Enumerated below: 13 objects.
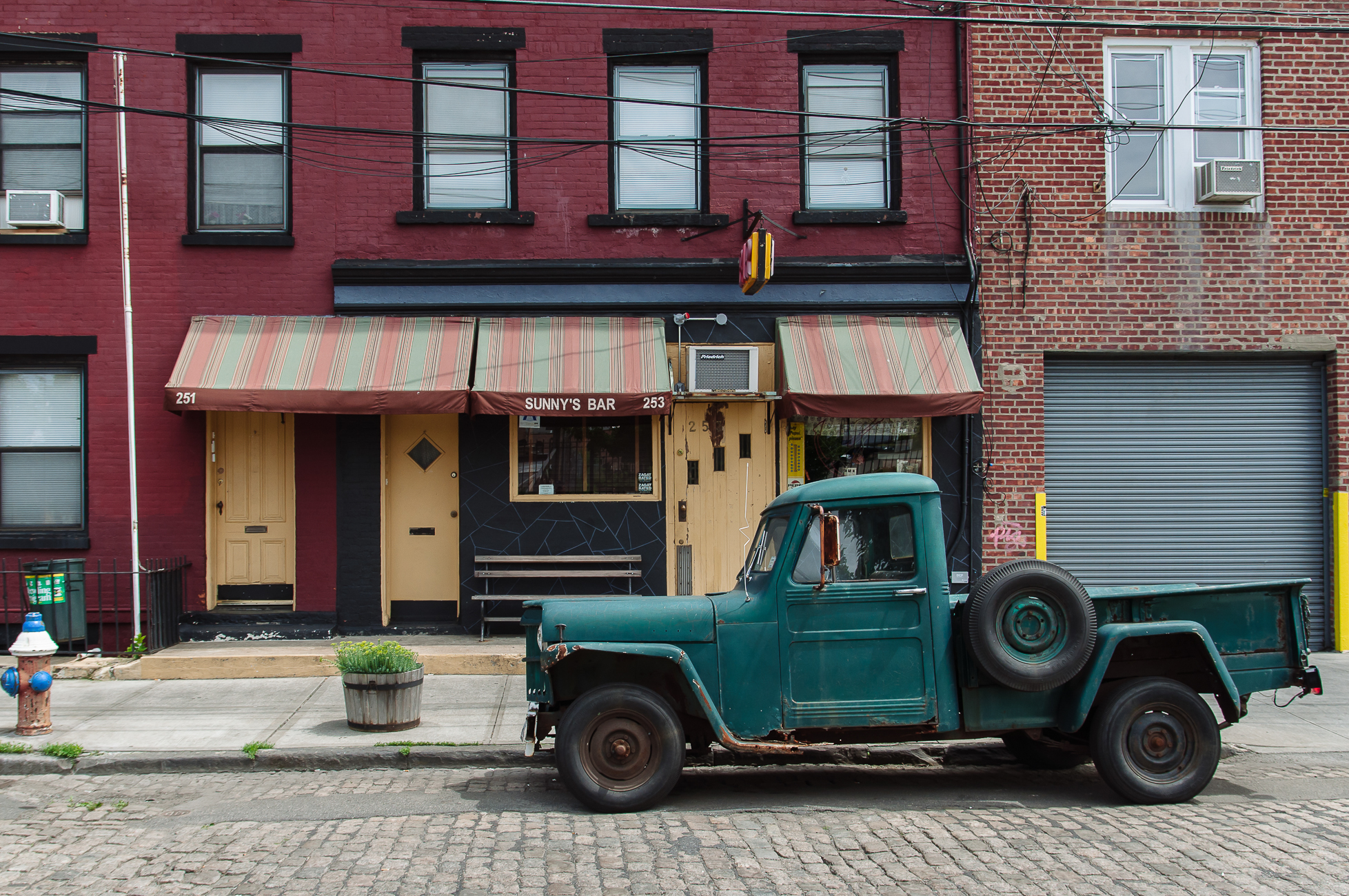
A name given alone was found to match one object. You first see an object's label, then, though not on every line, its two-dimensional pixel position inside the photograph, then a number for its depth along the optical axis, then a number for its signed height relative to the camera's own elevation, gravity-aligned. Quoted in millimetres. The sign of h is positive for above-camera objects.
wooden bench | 10766 -1177
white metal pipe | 10758 +1859
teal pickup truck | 5820 -1256
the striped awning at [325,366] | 10086 +1032
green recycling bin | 9984 -1313
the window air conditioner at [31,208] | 10766 +2840
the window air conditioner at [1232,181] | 11102 +3102
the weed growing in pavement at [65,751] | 7007 -2045
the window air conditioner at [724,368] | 11039 +1022
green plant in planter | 7660 -1542
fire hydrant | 7477 -1643
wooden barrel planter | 7566 -1837
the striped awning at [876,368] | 10438 +974
